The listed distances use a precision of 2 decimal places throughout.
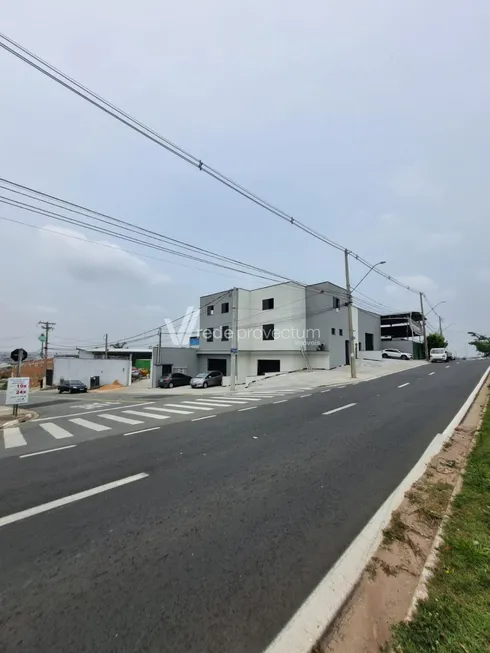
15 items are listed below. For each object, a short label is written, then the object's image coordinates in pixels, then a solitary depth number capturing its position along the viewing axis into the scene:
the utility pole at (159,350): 37.47
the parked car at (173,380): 33.91
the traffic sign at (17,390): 12.94
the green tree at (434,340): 53.34
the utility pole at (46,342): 45.29
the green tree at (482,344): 64.75
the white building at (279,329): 35.62
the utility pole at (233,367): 24.24
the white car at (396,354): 45.10
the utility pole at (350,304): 25.55
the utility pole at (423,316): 43.40
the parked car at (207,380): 31.52
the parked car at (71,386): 33.66
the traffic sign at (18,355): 14.14
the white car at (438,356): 40.69
